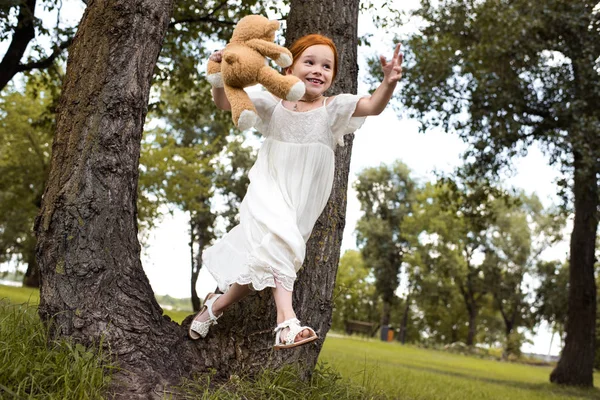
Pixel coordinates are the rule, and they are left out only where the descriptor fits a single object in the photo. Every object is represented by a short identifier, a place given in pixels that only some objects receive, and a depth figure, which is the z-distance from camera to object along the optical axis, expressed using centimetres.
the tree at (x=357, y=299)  5266
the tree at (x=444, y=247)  3747
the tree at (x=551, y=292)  3678
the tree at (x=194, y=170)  2272
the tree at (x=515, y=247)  3862
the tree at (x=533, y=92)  1263
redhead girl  370
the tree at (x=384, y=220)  3984
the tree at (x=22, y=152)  2359
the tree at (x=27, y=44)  1118
